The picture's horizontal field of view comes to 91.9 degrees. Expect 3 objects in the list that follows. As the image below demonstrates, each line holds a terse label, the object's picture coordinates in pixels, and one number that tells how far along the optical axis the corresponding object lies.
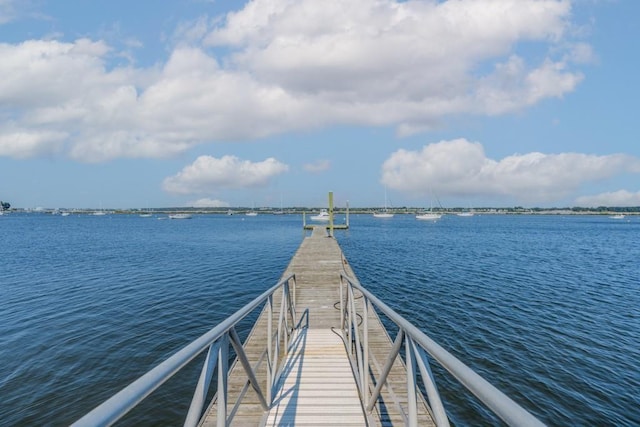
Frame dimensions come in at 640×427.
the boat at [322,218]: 91.25
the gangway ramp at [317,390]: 3.94
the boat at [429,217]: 115.81
